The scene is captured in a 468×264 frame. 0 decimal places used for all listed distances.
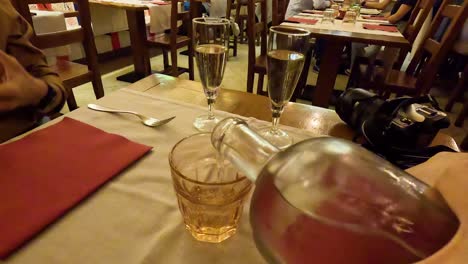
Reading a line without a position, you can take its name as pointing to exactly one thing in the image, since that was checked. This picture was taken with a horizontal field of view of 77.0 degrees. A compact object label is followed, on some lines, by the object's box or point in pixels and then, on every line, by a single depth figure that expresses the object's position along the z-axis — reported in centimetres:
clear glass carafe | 17
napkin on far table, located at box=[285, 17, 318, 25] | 192
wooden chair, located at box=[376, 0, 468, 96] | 145
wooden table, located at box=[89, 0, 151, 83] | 231
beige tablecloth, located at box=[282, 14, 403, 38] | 171
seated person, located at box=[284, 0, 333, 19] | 274
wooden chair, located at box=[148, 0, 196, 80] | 227
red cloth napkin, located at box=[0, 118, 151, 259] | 30
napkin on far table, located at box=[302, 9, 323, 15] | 253
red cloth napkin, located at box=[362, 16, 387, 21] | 246
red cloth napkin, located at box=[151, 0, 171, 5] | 263
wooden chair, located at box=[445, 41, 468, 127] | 218
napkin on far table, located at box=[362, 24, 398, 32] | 185
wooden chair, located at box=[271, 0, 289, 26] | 223
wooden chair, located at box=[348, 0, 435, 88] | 199
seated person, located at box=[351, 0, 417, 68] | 245
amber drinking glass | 28
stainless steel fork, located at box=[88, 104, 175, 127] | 52
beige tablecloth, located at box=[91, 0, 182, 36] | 253
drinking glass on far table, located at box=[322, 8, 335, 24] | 204
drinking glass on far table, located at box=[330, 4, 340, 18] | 234
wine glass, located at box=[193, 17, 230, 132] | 49
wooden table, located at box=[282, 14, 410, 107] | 150
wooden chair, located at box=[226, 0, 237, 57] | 287
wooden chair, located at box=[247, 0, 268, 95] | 170
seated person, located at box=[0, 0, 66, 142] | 57
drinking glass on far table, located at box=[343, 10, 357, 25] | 204
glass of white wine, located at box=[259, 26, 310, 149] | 48
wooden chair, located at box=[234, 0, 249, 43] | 337
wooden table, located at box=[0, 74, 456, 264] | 28
